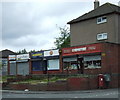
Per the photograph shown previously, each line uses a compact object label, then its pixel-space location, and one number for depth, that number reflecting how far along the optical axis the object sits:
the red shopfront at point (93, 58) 28.41
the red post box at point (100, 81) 24.35
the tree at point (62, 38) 65.88
